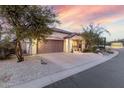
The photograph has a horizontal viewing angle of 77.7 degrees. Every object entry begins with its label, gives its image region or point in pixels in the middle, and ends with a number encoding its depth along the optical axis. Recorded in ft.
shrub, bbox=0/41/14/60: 19.74
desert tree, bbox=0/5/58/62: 16.23
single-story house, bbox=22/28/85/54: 27.20
